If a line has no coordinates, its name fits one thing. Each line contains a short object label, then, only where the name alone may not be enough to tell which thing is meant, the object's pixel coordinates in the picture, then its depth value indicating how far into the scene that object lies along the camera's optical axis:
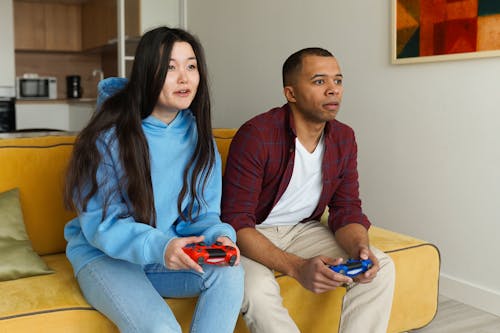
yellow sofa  2.00
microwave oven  6.28
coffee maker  6.54
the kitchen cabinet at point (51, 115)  6.43
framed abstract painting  2.65
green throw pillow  1.91
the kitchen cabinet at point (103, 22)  5.14
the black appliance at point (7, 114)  6.11
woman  1.60
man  1.89
